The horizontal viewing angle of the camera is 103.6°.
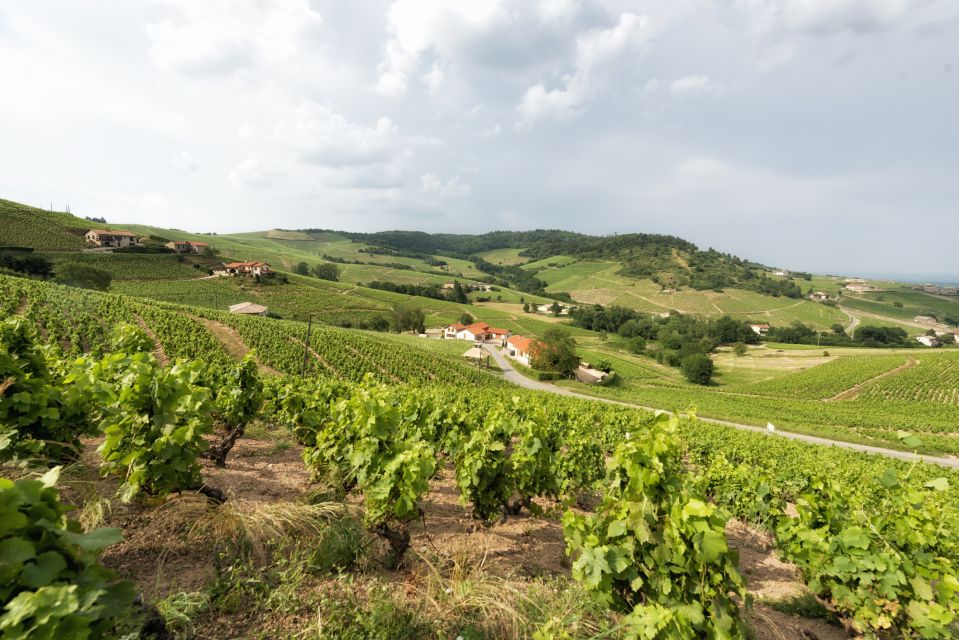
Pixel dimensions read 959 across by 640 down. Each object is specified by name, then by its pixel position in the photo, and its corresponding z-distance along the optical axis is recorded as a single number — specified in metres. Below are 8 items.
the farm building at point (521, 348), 61.88
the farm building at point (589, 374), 59.84
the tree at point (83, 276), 57.12
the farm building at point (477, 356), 57.70
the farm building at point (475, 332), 80.44
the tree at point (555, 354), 57.91
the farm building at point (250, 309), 64.26
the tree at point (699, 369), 66.56
